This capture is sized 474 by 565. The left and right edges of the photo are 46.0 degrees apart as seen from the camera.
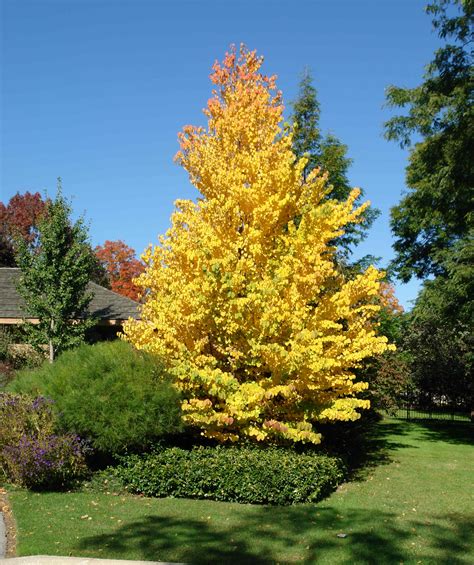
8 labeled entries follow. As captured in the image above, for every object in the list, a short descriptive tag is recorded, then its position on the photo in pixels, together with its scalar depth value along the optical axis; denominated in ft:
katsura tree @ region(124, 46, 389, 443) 30.83
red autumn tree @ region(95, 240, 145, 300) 143.64
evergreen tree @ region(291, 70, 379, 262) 59.36
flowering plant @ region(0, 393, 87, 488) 30.63
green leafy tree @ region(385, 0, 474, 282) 50.67
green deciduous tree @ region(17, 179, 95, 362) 55.31
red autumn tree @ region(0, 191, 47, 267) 130.52
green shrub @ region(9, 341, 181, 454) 32.04
